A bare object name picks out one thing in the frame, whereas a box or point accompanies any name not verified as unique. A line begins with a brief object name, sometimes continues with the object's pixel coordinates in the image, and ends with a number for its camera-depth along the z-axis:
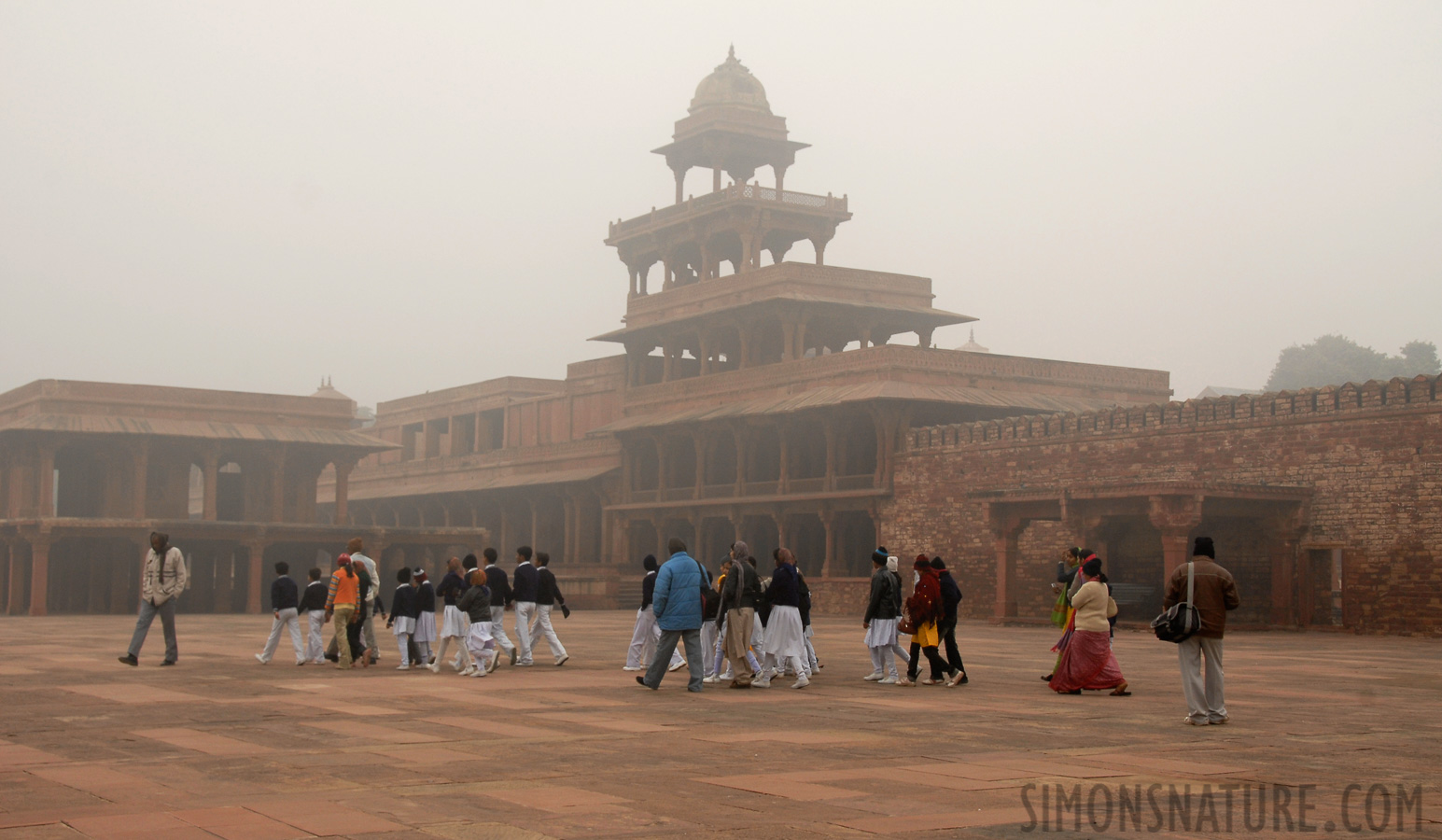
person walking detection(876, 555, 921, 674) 14.79
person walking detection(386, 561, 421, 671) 16.61
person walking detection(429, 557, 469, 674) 16.03
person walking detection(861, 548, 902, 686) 14.70
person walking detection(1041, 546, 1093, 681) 14.38
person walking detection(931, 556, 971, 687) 14.60
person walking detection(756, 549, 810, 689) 14.70
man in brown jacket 10.80
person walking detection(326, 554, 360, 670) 16.36
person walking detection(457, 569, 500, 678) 15.57
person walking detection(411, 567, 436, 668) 16.77
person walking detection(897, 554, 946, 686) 14.58
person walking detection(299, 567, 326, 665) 17.16
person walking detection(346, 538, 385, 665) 16.64
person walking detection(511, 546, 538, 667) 16.88
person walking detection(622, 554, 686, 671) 15.89
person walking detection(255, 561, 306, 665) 17.11
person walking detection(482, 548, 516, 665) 16.23
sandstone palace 27.72
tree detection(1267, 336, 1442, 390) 92.29
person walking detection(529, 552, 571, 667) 16.91
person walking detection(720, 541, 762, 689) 14.48
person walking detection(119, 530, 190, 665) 15.95
